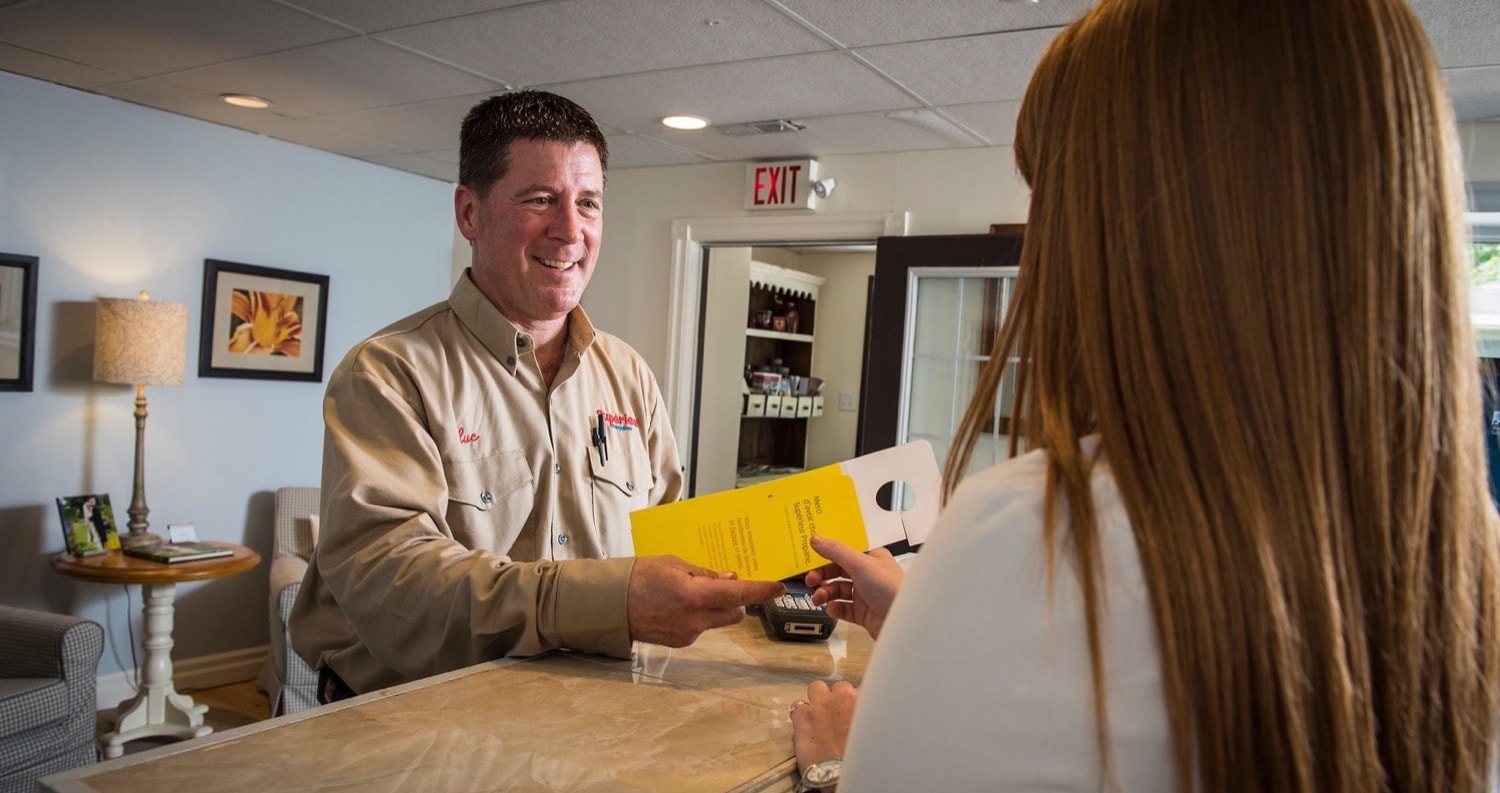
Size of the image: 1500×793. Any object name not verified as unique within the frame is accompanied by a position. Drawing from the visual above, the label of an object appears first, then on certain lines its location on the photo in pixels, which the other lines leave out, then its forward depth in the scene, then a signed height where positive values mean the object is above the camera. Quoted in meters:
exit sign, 4.29 +0.84
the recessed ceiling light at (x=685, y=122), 3.79 +0.94
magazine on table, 3.82 -0.79
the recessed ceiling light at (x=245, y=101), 3.82 +0.92
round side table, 3.69 -1.13
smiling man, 1.22 -0.15
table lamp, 3.84 -0.01
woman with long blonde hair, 0.54 -0.04
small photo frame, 3.87 -0.71
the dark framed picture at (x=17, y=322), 3.78 +0.04
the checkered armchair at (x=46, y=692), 2.99 -1.07
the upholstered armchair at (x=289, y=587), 3.83 -0.92
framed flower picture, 4.41 +0.12
